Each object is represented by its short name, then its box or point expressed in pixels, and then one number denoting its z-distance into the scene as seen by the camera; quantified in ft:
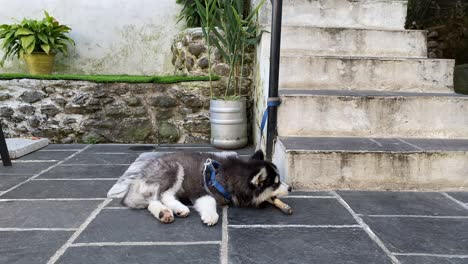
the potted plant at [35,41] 13.23
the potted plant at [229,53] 11.37
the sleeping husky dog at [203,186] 6.15
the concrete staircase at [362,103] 7.35
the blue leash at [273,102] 8.20
